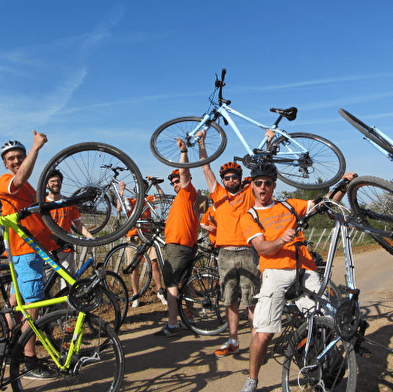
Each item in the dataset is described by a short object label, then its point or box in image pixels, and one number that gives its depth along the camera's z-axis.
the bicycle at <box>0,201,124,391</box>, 2.96
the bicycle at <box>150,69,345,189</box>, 4.94
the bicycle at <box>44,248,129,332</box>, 3.22
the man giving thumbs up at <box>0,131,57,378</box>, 3.28
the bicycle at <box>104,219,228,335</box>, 5.12
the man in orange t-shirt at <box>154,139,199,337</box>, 5.03
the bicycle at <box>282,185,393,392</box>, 2.66
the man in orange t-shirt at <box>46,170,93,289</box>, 4.31
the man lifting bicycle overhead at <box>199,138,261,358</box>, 4.20
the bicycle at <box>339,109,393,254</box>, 3.08
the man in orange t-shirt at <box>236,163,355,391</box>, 3.09
